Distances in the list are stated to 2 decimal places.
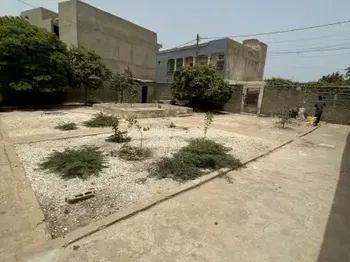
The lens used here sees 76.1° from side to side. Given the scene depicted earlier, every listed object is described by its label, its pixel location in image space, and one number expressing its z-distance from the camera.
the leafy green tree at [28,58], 11.11
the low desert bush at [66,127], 7.50
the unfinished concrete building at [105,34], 16.05
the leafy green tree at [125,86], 16.41
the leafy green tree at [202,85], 14.42
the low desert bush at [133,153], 4.77
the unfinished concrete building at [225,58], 20.12
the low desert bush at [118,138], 6.08
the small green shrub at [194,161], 4.00
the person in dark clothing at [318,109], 11.39
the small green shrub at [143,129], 7.51
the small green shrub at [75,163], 3.81
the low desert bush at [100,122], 8.34
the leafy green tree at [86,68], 14.05
